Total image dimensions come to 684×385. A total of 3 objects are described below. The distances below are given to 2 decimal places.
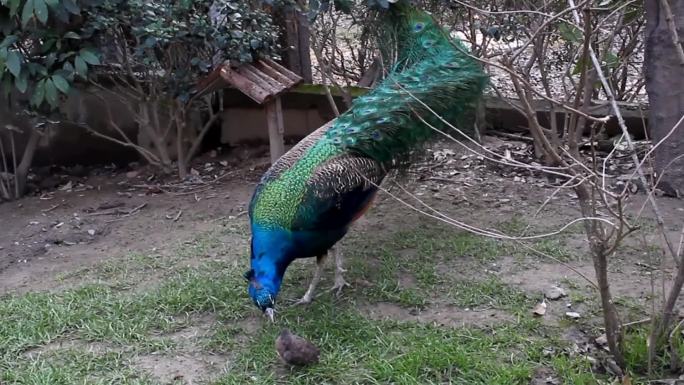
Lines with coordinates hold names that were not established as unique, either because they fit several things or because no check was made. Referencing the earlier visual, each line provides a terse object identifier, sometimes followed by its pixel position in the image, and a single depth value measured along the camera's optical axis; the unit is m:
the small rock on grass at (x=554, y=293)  3.93
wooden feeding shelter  5.23
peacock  3.78
